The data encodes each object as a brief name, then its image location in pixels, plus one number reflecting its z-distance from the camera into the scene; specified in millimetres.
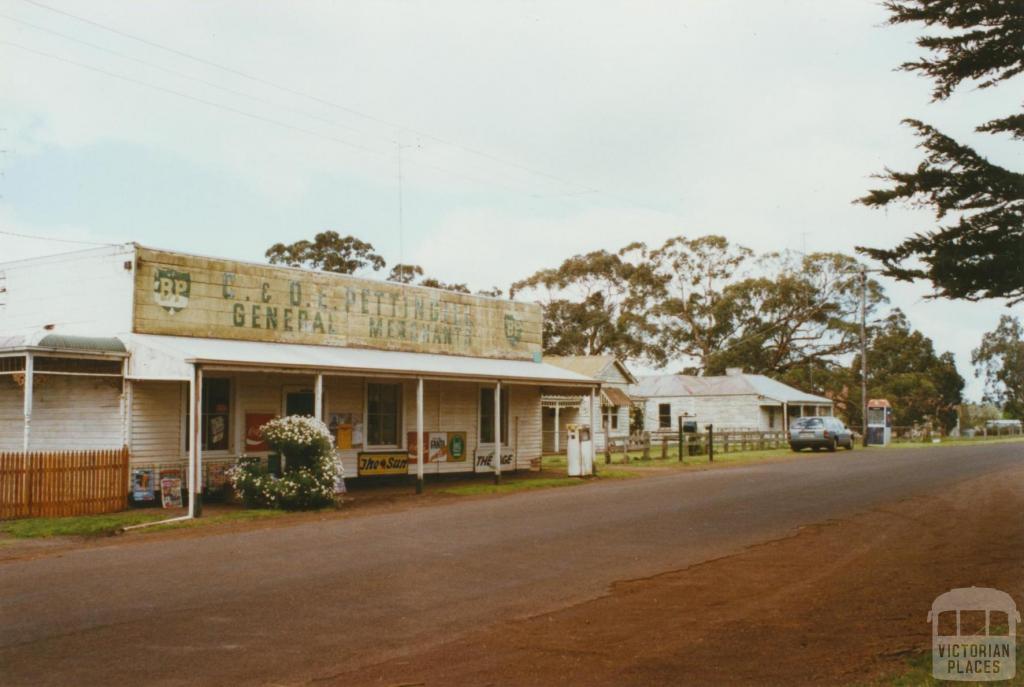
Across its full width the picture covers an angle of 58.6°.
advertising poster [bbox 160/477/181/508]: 17734
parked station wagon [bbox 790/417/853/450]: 41281
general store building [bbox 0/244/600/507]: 17500
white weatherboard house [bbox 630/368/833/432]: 53281
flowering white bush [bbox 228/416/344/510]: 17359
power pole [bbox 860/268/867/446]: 49341
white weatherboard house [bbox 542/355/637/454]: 42156
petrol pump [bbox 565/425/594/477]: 25500
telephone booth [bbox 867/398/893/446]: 49781
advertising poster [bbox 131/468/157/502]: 17562
